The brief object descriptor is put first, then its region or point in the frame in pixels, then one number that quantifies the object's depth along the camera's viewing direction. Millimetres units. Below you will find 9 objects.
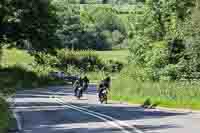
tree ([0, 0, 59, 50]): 76625
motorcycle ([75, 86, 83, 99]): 47962
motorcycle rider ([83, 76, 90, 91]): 52478
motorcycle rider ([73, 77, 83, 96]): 50044
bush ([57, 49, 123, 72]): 112938
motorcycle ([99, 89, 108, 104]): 40375
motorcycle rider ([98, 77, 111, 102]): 41781
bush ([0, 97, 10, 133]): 20328
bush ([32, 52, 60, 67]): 88688
